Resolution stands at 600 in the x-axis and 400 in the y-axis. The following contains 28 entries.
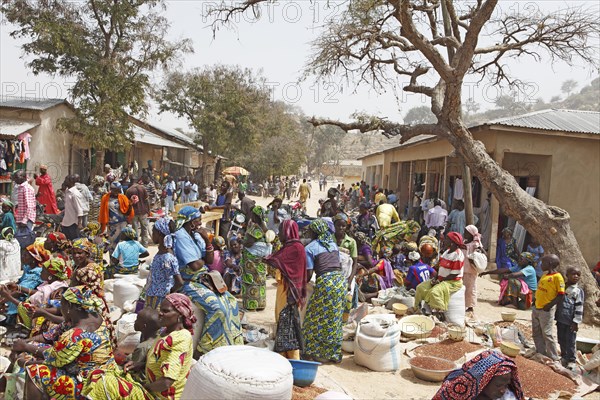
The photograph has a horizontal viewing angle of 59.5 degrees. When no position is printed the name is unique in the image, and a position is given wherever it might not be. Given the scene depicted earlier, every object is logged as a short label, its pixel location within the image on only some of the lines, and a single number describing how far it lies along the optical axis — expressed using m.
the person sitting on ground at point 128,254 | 7.71
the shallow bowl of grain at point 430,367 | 5.51
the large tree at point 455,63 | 9.13
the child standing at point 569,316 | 6.08
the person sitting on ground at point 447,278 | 7.03
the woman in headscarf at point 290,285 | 5.23
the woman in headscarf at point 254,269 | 7.57
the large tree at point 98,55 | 17.33
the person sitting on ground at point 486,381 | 2.90
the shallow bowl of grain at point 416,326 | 6.77
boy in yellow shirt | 6.08
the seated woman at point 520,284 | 8.63
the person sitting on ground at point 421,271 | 8.38
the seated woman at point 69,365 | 3.26
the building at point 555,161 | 12.04
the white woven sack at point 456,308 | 7.14
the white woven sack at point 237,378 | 3.05
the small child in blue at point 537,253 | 10.27
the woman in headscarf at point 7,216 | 8.13
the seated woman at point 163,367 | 3.24
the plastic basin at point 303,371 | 4.64
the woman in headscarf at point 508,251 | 9.95
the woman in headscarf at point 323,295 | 5.52
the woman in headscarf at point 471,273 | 8.12
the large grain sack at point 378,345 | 5.69
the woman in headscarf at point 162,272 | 5.11
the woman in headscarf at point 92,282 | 3.84
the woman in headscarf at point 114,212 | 10.13
